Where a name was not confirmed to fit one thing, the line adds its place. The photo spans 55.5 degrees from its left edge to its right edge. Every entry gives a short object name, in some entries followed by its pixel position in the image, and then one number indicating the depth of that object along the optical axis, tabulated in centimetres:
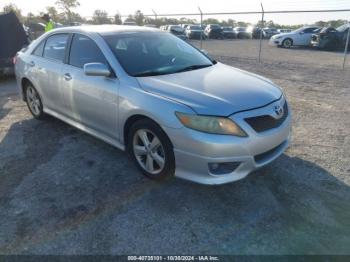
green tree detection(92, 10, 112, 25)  2522
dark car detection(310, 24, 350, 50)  1942
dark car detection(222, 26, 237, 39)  3792
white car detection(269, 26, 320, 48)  2145
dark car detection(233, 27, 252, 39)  3988
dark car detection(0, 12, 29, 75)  930
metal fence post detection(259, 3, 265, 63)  1241
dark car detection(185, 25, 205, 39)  3130
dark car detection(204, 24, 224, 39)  3619
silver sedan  308
